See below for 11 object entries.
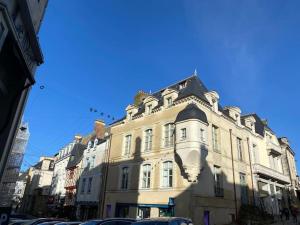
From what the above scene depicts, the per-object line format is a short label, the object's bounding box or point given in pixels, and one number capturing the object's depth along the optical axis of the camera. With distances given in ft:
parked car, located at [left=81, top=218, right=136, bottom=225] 34.91
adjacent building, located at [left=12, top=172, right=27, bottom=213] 219.82
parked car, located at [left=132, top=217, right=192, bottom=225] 26.73
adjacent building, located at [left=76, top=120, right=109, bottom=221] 93.20
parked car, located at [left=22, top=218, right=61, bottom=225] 50.50
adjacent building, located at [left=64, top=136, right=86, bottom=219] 116.06
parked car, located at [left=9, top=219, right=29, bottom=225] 54.19
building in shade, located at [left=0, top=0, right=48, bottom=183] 18.94
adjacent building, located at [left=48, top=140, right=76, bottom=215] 130.21
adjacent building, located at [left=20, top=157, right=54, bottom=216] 157.38
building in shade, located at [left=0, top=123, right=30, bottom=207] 92.74
